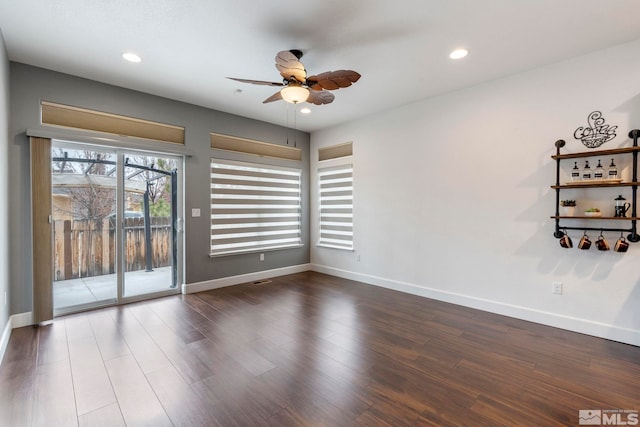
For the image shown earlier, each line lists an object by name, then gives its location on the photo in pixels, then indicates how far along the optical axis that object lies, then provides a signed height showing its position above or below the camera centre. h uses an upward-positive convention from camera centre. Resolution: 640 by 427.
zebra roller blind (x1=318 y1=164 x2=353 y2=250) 5.67 -0.01
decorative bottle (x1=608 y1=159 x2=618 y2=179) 2.98 +0.36
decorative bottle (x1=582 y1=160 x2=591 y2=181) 3.15 +0.37
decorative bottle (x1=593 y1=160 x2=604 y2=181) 3.08 +0.36
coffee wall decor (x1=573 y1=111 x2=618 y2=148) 3.07 +0.80
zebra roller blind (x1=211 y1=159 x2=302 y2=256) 5.07 -0.03
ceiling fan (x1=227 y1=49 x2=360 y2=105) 2.68 +1.23
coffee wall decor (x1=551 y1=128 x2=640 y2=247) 2.90 +0.07
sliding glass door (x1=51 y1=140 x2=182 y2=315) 3.77 -0.28
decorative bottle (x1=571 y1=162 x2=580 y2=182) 3.19 +0.37
